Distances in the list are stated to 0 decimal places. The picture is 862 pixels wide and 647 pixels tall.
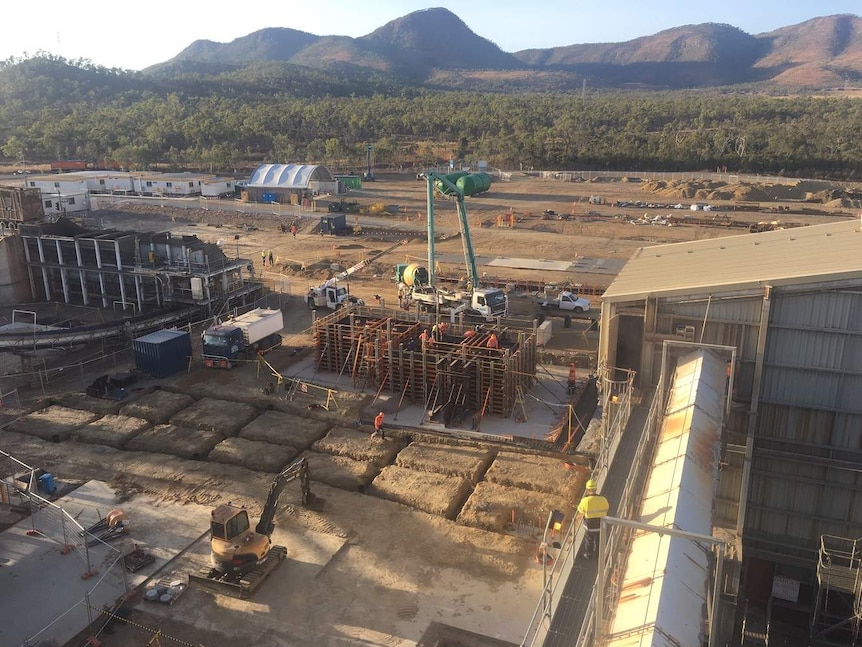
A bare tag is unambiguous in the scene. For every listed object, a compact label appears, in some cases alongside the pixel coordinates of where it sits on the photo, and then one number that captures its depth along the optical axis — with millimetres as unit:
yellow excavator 15648
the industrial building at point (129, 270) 36156
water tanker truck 29000
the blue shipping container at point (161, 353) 28403
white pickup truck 35844
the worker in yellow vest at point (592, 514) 11523
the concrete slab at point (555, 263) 46062
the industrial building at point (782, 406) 16406
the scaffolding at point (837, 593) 15953
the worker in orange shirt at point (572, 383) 26141
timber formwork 24422
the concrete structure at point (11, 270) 38062
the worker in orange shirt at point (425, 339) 25042
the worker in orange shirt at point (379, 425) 22847
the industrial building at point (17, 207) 39188
